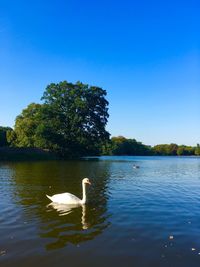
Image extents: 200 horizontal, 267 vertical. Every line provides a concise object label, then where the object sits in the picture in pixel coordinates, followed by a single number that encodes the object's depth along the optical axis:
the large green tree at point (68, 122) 53.17
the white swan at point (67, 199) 11.51
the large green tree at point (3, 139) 70.42
